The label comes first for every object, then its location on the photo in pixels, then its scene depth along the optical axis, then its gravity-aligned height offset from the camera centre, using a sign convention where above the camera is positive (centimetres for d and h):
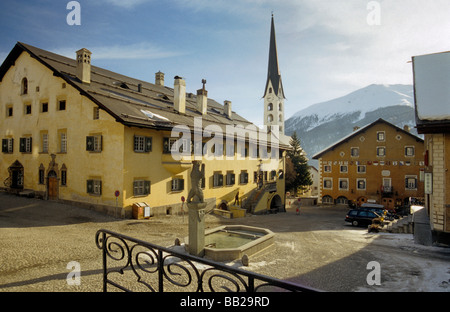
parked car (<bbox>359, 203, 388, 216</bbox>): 2684 -441
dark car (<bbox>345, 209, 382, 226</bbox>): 2305 -408
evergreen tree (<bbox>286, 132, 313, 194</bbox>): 5209 -112
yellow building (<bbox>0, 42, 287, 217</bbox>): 1986 +238
